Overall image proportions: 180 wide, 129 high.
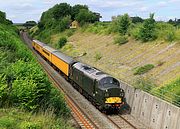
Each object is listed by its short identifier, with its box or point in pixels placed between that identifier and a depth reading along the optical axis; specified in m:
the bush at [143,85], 29.27
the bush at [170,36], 45.20
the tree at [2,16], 94.84
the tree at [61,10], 128.00
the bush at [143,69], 38.70
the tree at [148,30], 48.94
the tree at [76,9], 125.64
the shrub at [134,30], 54.00
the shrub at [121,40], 58.57
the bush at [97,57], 57.47
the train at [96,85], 28.06
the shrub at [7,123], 15.67
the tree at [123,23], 60.35
